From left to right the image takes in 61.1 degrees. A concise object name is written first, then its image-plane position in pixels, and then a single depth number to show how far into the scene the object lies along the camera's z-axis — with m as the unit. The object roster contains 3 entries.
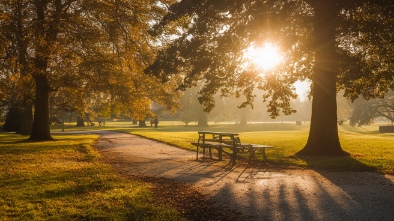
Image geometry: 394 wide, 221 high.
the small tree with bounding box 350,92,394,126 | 60.44
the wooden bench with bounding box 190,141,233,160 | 12.98
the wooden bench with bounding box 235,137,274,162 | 12.62
